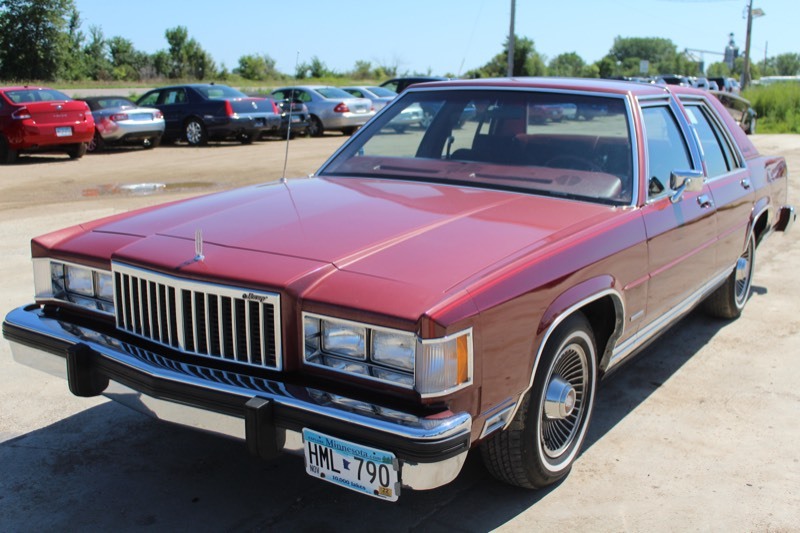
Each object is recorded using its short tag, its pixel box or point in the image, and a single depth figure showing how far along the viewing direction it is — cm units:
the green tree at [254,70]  5856
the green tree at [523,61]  5809
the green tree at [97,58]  5691
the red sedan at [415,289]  271
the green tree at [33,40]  5147
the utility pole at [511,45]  3659
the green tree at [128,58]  6144
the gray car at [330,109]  2191
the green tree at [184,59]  6297
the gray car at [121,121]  1738
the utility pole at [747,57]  4822
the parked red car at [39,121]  1491
